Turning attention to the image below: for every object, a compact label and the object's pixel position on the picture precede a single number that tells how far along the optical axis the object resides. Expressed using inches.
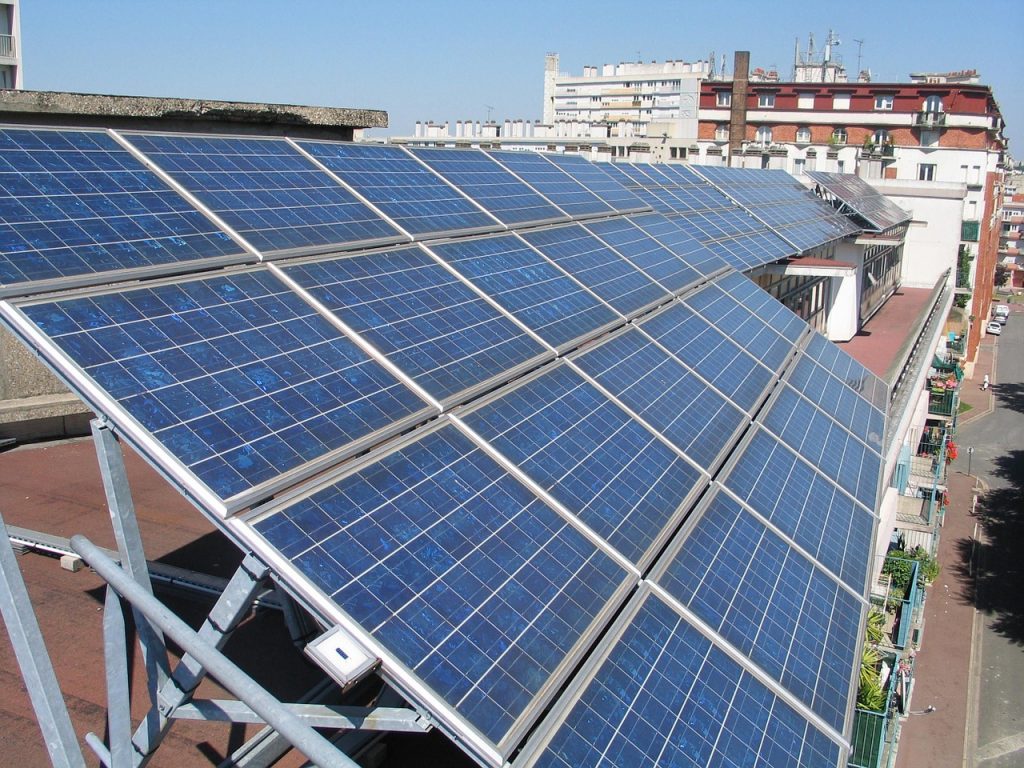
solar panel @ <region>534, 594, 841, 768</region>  197.5
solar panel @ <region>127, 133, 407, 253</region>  327.3
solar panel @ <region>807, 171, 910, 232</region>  1379.2
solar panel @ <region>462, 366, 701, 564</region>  269.4
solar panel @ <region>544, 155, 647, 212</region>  717.3
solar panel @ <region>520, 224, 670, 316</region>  462.0
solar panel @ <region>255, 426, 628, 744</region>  187.0
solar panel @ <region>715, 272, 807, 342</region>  597.3
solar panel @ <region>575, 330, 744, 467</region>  353.1
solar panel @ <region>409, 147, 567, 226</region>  514.6
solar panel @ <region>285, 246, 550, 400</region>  292.7
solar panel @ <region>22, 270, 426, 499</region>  205.0
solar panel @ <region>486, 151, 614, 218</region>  615.8
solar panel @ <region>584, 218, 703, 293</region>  554.9
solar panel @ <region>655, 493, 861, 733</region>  260.1
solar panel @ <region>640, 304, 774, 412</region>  436.8
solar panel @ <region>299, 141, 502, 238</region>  420.2
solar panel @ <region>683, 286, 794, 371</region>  519.5
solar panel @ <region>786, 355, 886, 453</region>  495.8
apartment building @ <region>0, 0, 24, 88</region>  1996.8
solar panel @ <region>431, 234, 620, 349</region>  376.2
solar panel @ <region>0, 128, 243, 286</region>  239.6
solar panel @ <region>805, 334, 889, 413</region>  570.9
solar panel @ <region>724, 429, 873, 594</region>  342.6
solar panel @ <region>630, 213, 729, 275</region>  652.7
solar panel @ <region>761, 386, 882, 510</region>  419.8
